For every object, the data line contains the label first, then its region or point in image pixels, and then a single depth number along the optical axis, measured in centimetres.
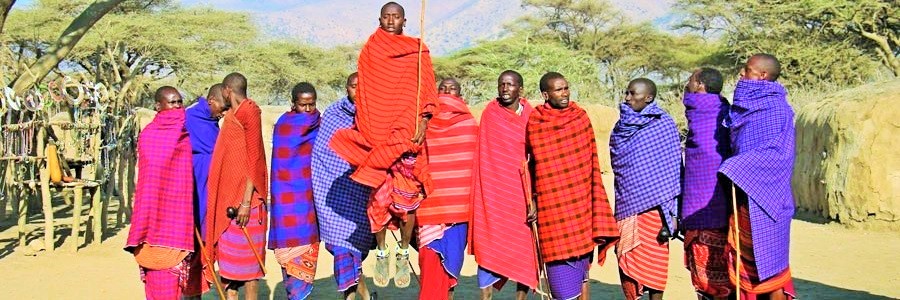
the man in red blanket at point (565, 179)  617
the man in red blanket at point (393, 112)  593
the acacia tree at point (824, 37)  2567
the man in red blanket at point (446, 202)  630
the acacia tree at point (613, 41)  3503
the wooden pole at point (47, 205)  1083
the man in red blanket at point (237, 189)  641
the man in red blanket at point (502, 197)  630
